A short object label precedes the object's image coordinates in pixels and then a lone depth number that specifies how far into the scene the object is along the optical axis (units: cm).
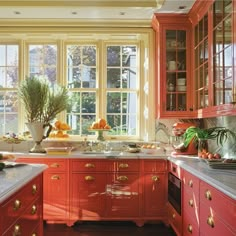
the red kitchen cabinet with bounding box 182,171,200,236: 247
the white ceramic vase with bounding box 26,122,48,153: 383
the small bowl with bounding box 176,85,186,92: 393
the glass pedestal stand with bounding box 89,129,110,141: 414
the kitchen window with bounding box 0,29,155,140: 452
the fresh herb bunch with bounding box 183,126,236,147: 301
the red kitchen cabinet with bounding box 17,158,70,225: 361
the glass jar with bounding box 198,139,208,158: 316
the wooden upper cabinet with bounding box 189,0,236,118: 256
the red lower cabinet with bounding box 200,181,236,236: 173
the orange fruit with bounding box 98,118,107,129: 412
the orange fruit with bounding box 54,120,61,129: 423
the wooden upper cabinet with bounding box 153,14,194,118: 391
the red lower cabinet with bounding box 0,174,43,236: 163
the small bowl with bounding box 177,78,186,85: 394
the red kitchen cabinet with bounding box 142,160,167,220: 359
